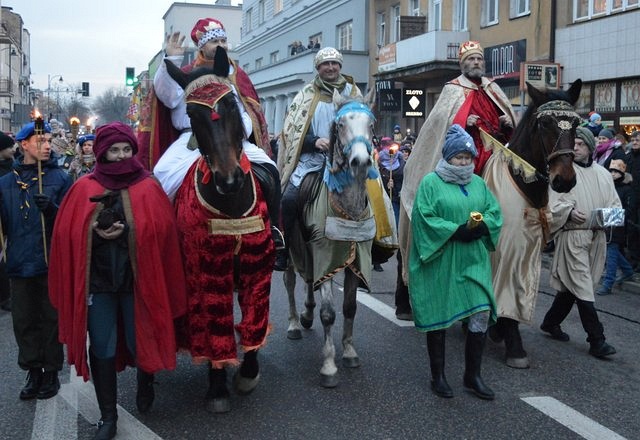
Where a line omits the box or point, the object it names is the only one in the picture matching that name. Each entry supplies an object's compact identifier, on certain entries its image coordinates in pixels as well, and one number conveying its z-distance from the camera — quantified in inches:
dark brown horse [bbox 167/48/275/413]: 181.0
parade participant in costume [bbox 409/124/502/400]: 202.4
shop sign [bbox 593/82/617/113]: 678.5
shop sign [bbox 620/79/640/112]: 644.7
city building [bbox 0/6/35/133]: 2272.9
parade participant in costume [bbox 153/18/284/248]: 206.8
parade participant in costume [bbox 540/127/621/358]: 246.5
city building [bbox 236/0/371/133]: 1198.9
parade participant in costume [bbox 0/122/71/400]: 204.5
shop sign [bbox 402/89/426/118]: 808.3
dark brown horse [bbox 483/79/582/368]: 231.6
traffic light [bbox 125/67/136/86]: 956.0
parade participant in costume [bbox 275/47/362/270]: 244.8
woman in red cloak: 172.9
